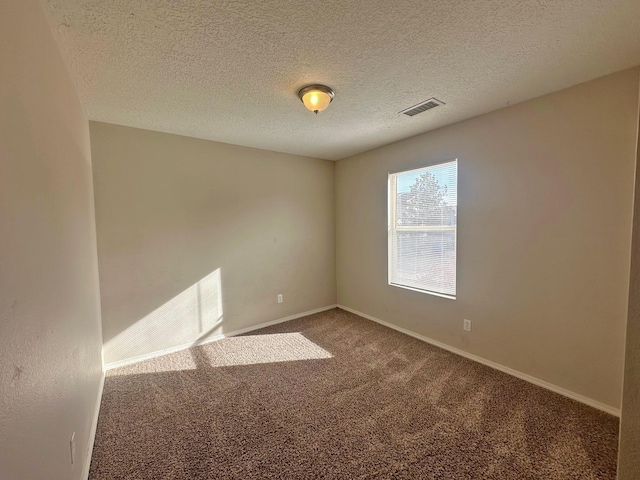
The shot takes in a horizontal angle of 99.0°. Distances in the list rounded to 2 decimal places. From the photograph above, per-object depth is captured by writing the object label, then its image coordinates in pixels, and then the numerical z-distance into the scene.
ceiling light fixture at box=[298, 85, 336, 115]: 2.09
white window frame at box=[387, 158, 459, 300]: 3.53
